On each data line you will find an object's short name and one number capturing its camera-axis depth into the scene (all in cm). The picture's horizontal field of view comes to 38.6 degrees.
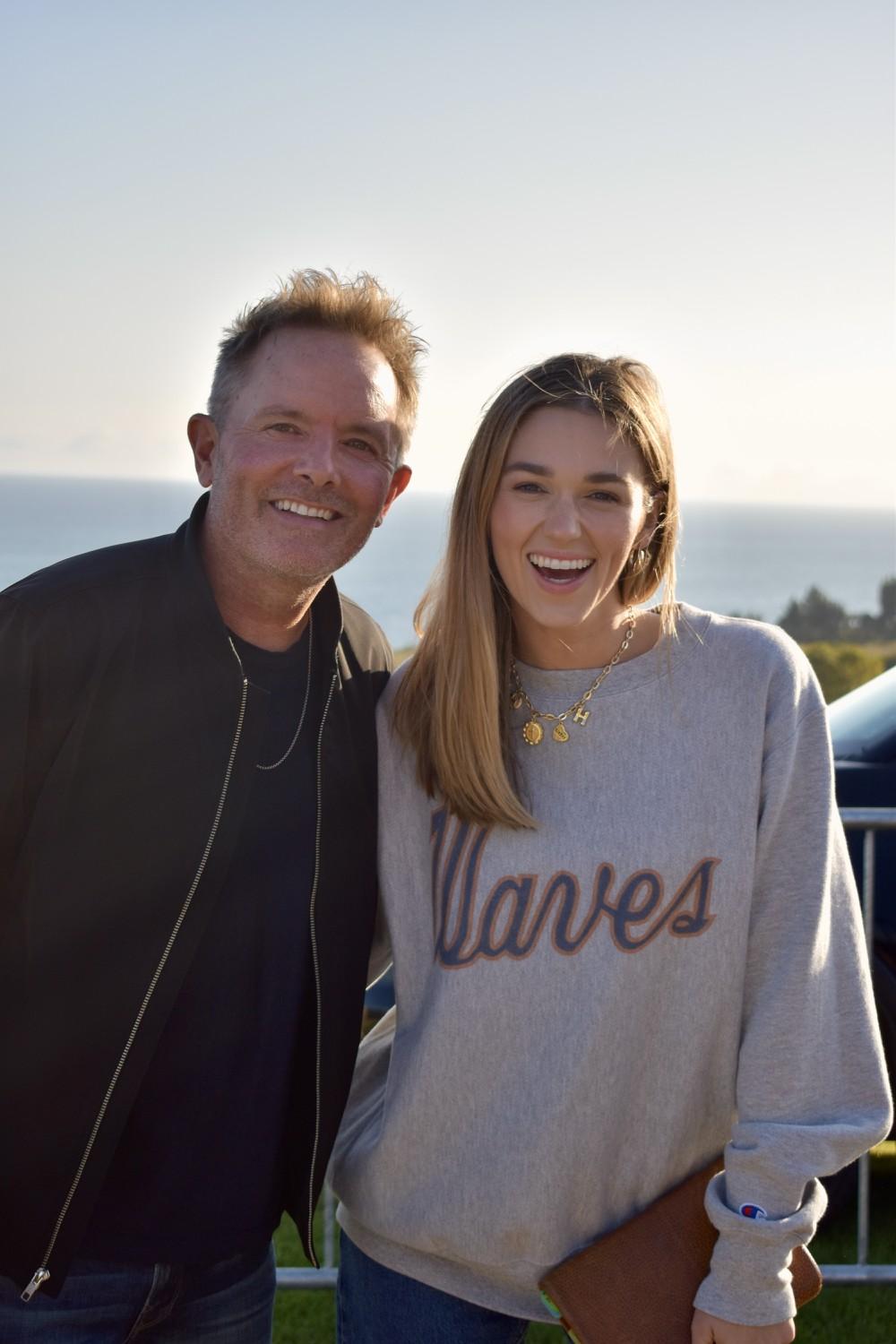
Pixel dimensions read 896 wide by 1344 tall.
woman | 232
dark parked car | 386
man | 230
